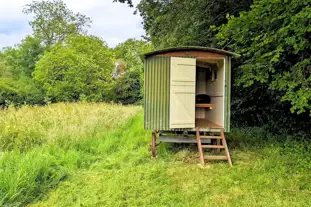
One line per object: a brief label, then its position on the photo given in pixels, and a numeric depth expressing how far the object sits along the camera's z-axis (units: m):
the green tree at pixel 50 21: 24.62
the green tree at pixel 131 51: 23.00
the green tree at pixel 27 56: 24.27
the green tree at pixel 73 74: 17.56
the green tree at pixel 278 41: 3.83
